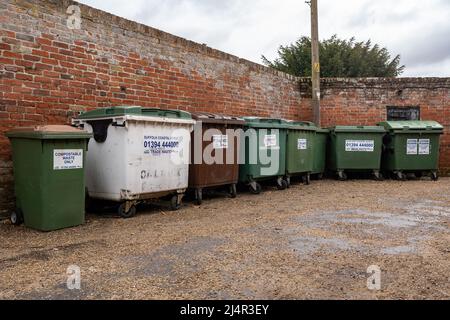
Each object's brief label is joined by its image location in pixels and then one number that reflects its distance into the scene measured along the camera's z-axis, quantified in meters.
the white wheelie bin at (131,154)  5.16
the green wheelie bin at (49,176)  4.49
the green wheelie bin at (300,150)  8.25
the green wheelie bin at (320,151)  9.57
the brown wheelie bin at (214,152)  6.33
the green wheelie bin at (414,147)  9.64
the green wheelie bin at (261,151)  7.32
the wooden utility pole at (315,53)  11.30
